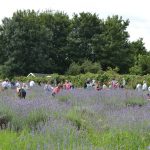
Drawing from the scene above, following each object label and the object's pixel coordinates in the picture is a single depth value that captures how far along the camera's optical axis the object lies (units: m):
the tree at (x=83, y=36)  74.00
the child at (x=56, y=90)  23.85
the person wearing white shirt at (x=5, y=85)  30.62
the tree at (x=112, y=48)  72.00
